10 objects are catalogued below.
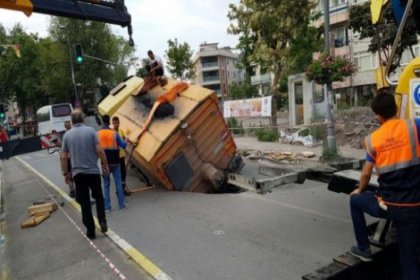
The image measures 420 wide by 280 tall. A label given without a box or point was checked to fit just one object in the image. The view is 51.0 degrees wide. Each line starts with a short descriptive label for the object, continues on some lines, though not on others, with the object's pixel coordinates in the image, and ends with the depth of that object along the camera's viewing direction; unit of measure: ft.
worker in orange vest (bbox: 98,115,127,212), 28.32
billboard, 66.07
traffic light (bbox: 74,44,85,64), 73.82
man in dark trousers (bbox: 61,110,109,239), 22.31
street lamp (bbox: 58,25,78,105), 151.53
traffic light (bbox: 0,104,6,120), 57.55
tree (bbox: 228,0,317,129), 63.62
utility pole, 42.75
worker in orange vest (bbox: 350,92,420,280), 11.70
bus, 109.60
